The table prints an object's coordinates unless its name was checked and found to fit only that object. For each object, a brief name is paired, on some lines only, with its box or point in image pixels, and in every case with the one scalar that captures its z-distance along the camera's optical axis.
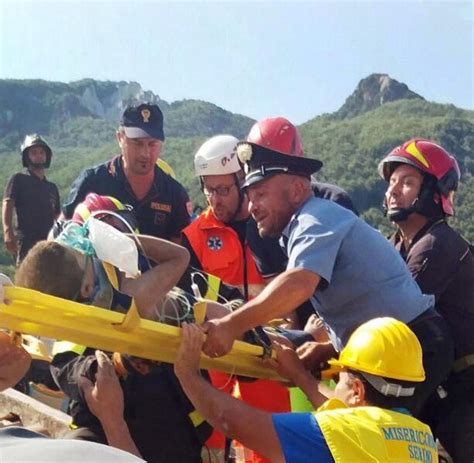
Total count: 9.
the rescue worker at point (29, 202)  9.45
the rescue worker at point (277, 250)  4.70
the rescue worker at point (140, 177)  5.77
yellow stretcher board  2.88
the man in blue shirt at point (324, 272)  3.34
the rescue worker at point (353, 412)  2.79
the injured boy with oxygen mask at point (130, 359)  3.20
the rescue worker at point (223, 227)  5.15
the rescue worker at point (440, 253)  3.81
